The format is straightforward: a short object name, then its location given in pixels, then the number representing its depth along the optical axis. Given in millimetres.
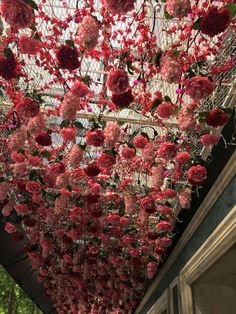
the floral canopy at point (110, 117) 1772
